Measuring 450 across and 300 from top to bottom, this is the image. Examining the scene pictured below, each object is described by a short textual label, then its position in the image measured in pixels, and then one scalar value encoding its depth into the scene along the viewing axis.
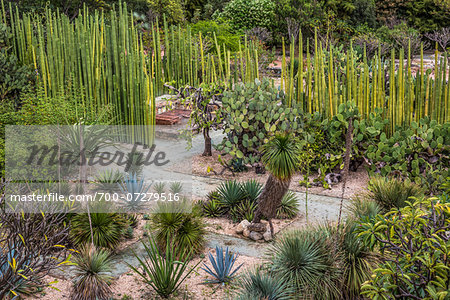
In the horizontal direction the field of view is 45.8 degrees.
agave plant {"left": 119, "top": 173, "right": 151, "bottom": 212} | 6.66
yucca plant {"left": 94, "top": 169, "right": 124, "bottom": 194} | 7.19
